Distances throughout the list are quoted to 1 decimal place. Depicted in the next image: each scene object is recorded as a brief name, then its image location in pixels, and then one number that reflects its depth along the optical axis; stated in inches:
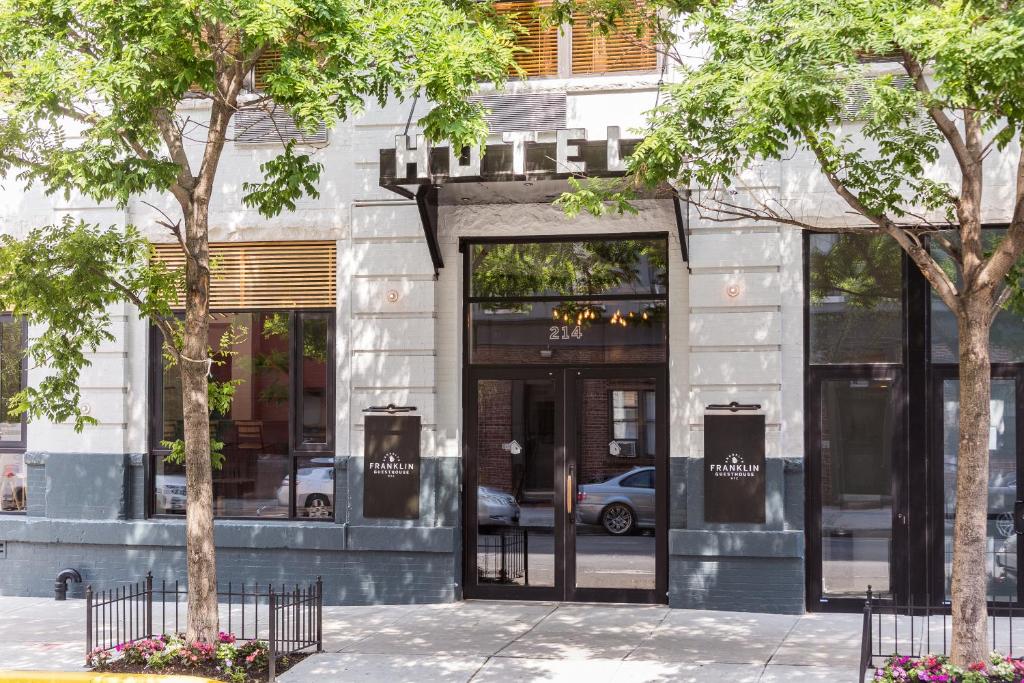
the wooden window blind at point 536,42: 550.3
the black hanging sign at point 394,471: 542.9
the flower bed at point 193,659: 396.5
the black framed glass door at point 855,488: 503.5
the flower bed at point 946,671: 345.4
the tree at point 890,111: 322.0
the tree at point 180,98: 376.2
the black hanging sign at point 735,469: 509.4
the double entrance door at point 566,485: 534.3
